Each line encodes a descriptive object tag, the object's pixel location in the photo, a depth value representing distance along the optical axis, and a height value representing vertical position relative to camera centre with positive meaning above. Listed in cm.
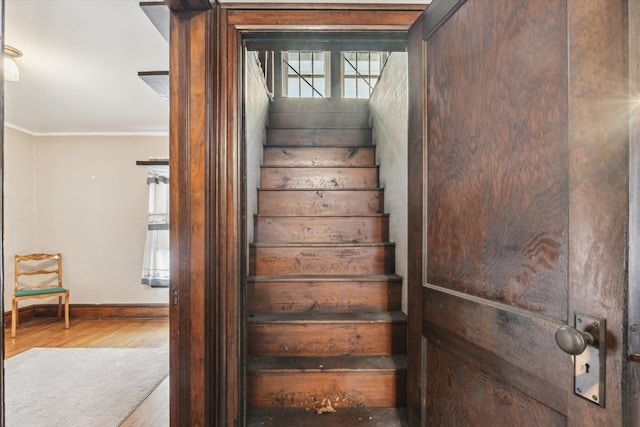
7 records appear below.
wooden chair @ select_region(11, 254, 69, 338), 400 -81
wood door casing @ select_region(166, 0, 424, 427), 142 +12
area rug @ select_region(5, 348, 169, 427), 225 -127
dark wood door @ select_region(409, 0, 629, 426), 76 +2
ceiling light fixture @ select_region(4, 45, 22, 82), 229 +94
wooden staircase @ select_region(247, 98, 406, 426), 189 -51
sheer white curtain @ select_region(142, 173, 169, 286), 433 -29
